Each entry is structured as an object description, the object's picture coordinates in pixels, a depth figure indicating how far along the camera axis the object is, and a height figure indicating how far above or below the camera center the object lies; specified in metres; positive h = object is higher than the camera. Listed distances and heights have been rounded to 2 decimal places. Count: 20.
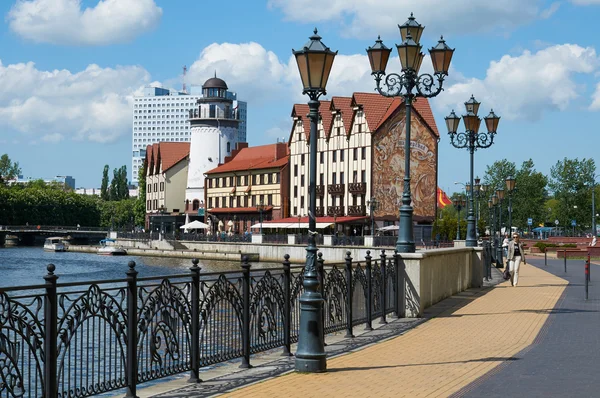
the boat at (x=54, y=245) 112.00 -1.95
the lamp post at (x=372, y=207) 72.19 +1.88
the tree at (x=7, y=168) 167.88 +11.71
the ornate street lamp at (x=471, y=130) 30.11 +3.45
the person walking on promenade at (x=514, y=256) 27.48 -0.82
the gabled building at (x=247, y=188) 94.12 +4.70
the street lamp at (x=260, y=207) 89.07 +2.29
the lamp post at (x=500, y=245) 46.07 -0.84
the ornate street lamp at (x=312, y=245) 11.40 -0.20
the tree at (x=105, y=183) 189.50 +10.07
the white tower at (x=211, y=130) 108.56 +12.33
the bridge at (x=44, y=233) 130.88 -0.48
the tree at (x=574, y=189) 122.81 +5.73
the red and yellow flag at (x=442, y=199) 101.19 +3.76
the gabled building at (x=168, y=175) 117.12 +7.27
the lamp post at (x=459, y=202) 62.53 +1.96
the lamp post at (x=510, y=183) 50.03 +2.66
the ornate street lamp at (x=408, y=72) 19.77 +3.75
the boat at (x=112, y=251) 102.50 -2.45
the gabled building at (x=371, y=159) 80.12 +6.58
